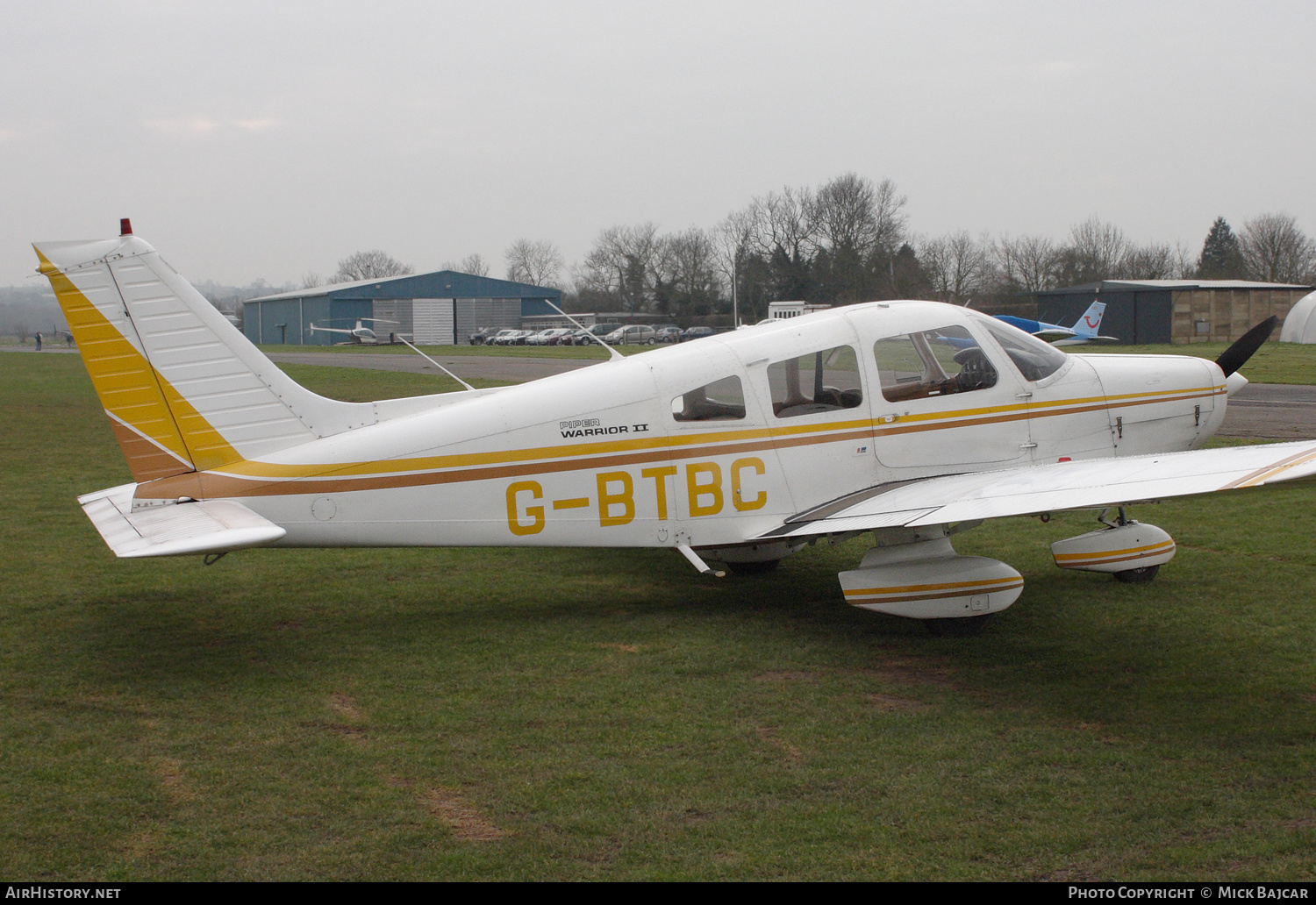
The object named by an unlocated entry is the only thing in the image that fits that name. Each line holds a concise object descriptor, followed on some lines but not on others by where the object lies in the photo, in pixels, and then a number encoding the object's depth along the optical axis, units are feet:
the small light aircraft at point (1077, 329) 134.21
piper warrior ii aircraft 22.33
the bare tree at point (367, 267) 412.98
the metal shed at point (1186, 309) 183.21
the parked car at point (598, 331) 240.94
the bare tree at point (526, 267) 414.76
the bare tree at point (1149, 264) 268.82
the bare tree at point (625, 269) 320.29
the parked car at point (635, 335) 218.18
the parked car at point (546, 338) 231.91
